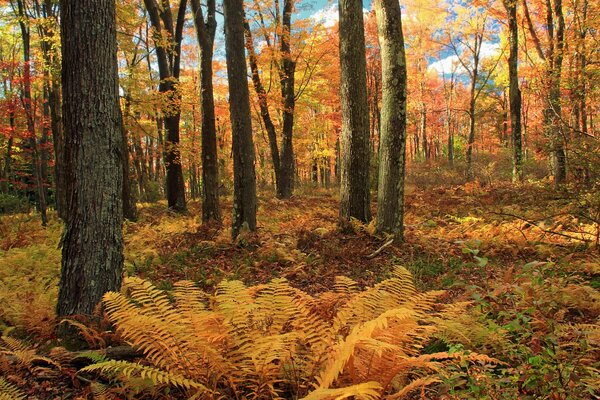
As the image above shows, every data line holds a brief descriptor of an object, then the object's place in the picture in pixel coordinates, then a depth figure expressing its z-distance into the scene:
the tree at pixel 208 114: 10.09
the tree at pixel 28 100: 11.56
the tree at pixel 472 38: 20.14
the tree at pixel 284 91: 15.97
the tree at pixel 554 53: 10.88
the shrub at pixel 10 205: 18.39
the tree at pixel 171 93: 12.16
